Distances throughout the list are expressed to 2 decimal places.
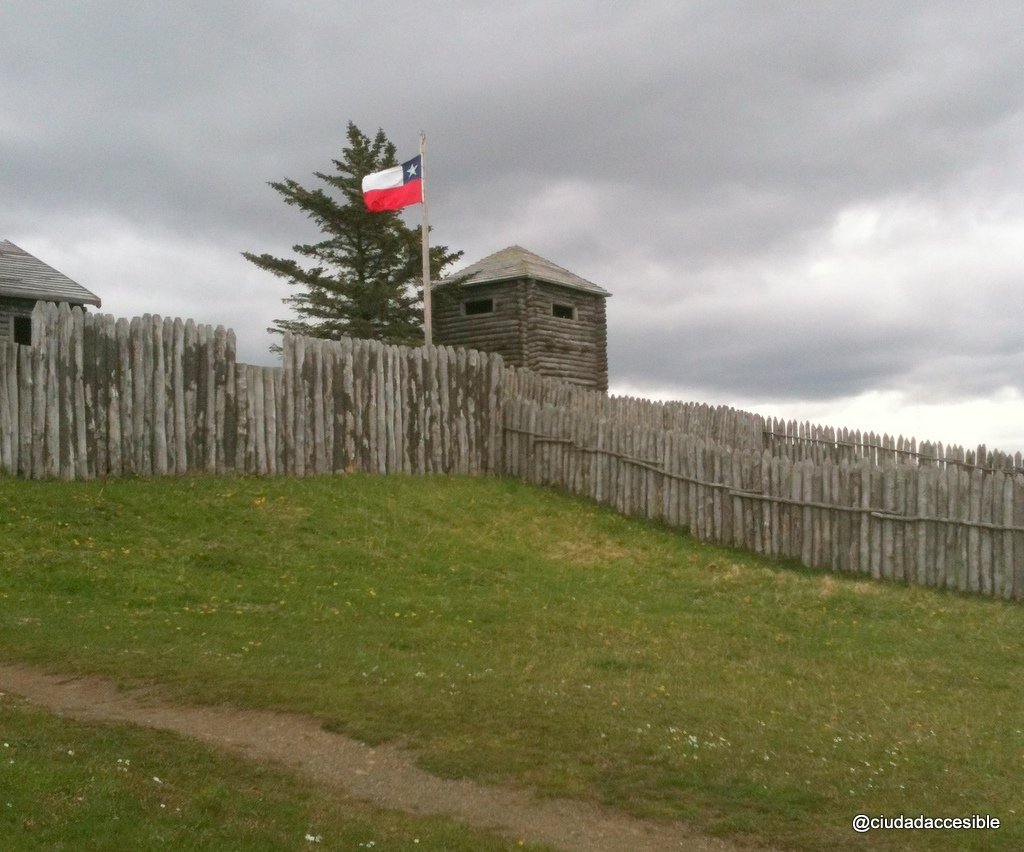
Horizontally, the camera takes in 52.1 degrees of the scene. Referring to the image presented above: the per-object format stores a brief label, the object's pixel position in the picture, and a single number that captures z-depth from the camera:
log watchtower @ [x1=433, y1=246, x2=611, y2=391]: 30.62
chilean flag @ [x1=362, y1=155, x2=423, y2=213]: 23.97
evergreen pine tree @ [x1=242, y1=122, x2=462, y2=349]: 31.03
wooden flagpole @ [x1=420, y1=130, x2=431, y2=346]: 23.11
